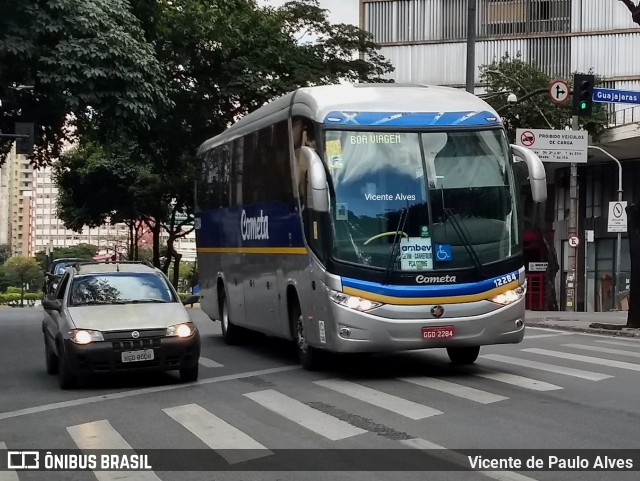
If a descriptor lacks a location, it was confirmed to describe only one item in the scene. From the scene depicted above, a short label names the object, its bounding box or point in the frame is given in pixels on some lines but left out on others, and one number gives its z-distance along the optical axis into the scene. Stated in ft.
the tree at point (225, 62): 105.40
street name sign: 76.18
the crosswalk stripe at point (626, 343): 64.62
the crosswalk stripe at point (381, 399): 34.58
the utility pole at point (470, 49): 89.25
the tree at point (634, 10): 73.36
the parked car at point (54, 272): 107.55
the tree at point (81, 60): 74.54
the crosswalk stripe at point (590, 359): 49.14
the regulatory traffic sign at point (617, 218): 99.04
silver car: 41.55
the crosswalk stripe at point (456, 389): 37.50
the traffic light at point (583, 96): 81.20
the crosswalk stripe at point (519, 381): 40.63
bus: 42.45
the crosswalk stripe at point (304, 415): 31.35
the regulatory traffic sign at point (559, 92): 90.99
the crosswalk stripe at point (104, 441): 25.82
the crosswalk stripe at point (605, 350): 56.58
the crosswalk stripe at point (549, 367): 44.70
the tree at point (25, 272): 320.91
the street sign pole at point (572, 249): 109.83
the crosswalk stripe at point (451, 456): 24.66
